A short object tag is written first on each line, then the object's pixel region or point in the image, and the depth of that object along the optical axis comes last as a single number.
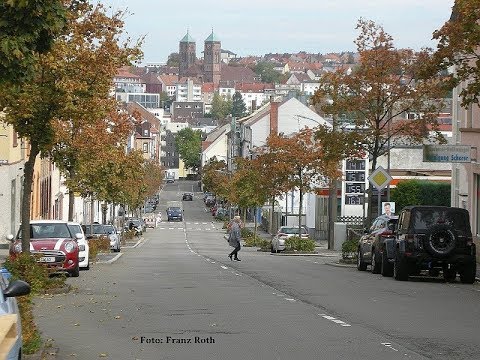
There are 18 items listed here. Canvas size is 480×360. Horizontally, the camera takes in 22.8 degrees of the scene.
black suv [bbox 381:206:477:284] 28.28
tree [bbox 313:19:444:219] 40.66
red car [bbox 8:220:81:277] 28.86
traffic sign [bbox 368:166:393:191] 38.62
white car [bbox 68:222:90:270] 33.25
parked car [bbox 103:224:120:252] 54.97
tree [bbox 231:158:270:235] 69.06
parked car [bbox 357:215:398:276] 31.72
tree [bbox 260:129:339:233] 63.03
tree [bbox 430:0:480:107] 25.00
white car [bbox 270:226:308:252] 58.31
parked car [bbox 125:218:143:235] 90.88
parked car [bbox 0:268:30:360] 9.96
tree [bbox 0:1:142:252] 23.97
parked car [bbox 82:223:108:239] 53.47
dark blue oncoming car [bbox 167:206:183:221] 129.04
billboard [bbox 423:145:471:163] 32.50
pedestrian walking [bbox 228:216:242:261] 43.22
